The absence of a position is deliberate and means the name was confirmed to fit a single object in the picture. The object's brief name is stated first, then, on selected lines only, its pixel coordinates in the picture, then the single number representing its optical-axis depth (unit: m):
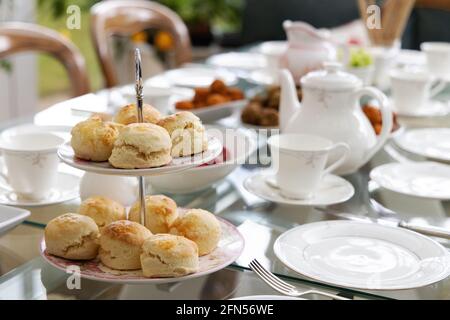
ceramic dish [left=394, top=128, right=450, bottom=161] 1.68
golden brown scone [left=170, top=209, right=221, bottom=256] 1.22
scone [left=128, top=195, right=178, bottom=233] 1.24
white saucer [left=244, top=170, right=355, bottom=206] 1.44
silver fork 1.18
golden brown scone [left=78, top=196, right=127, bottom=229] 1.24
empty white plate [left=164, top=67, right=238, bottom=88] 2.13
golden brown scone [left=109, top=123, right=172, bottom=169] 1.15
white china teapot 1.55
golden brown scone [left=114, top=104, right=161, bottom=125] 1.23
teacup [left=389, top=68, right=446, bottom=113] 1.93
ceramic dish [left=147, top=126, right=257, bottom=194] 1.44
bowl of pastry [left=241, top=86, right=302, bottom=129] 1.77
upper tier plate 1.14
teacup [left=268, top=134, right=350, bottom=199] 1.43
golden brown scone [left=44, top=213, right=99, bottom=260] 1.19
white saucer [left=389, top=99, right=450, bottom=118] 1.94
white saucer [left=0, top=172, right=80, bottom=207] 1.41
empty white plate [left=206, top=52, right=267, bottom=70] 2.34
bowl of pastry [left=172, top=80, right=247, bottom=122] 1.80
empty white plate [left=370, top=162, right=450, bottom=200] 1.49
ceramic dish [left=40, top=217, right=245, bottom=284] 1.16
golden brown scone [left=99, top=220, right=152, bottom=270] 1.18
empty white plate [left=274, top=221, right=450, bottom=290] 1.21
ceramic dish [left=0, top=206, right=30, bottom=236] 1.25
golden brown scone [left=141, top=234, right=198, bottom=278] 1.16
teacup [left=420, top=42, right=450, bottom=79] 2.26
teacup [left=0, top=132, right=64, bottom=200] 1.39
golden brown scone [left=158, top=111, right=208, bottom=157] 1.20
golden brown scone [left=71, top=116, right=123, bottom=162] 1.17
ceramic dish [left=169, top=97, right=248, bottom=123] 1.79
